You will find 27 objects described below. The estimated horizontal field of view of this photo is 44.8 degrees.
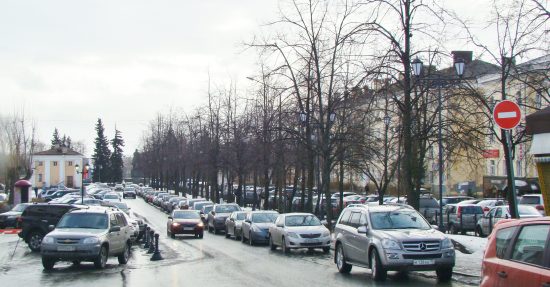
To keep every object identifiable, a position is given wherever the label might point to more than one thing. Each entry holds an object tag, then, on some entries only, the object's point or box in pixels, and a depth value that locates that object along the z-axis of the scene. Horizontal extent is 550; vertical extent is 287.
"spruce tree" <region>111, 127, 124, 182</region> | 158.00
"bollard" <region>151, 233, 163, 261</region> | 22.22
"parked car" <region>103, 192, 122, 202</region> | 61.19
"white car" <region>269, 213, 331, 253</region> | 24.44
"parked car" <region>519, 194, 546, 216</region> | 36.31
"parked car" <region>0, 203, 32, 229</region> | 41.19
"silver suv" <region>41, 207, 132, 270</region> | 18.36
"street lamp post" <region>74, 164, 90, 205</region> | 47.99
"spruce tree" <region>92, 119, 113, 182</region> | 151.75
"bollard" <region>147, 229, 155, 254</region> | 25.12
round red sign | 12.73
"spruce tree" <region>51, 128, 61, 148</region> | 176.15
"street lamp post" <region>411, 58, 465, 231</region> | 19.23
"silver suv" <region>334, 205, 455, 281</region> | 14.80
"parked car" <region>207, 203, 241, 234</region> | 40.12
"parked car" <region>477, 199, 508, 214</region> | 37.12
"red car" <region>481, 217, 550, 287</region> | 6.91
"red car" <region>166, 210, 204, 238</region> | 35.80
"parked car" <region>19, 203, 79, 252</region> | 26.28
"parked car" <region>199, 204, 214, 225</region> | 46.05
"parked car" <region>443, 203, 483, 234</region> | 33.25
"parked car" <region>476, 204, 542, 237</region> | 28.31
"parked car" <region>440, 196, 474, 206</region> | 50.33
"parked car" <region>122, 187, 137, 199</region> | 100.56
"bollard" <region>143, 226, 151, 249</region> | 28.40
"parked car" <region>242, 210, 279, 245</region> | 30.03
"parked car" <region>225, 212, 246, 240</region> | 34.10
